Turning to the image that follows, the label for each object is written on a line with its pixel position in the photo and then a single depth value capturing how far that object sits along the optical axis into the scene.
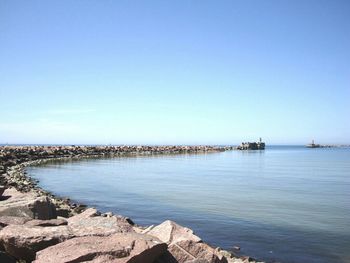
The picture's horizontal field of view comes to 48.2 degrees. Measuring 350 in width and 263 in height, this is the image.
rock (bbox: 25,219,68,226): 8.43
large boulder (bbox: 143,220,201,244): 7.85
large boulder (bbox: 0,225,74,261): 7.34
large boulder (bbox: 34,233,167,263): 6.44
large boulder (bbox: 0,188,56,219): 9.95
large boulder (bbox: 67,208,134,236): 7.65
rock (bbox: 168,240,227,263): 7.37
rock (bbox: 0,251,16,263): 7.40
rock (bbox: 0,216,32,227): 8.63
